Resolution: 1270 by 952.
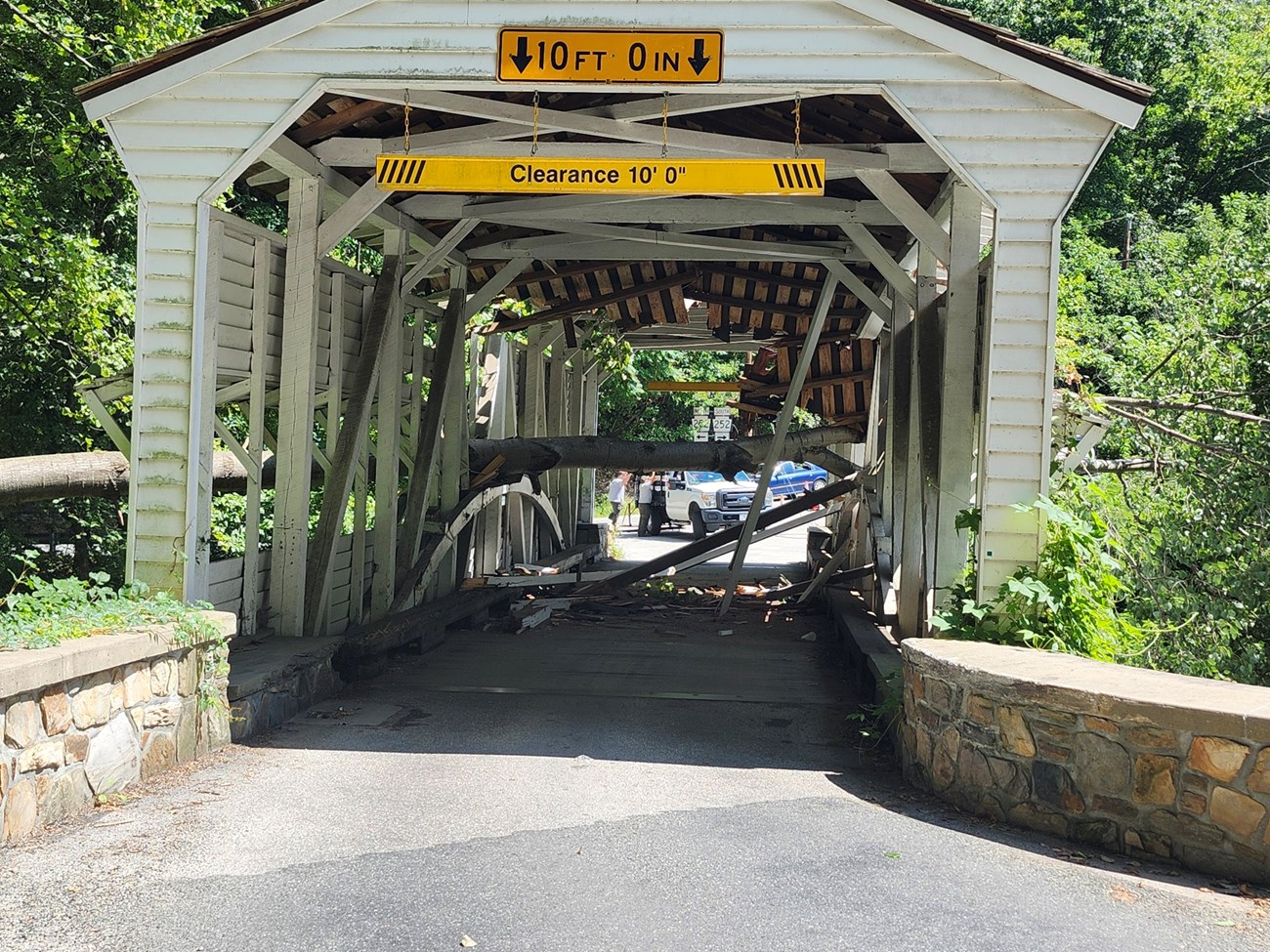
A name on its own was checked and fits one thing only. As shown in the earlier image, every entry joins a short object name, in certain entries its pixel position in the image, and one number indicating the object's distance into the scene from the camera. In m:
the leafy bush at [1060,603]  6.37
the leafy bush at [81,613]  5.13
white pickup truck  29.05
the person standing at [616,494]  30.06
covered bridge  6.65
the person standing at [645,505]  30.64
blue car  31.70
